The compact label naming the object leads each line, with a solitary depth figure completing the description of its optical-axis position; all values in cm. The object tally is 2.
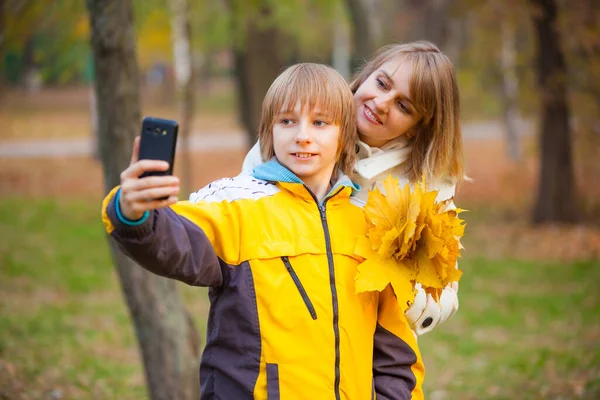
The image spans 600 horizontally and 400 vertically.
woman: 264
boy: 223
